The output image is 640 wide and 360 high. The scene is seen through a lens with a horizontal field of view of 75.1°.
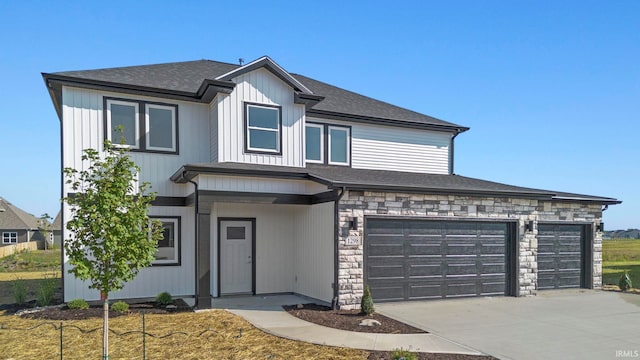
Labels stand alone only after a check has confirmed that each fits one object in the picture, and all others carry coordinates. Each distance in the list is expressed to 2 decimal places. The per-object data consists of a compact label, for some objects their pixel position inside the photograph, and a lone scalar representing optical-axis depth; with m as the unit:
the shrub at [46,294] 10.93
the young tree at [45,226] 42.34
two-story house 10.77
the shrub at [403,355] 5.84
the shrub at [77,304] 10.41
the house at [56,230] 50.88
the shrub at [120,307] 10.12
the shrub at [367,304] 9.48
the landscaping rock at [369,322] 8.67
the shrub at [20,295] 11.16
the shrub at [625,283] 13.87
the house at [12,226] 44.16
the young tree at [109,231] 5.80
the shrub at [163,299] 10.98
